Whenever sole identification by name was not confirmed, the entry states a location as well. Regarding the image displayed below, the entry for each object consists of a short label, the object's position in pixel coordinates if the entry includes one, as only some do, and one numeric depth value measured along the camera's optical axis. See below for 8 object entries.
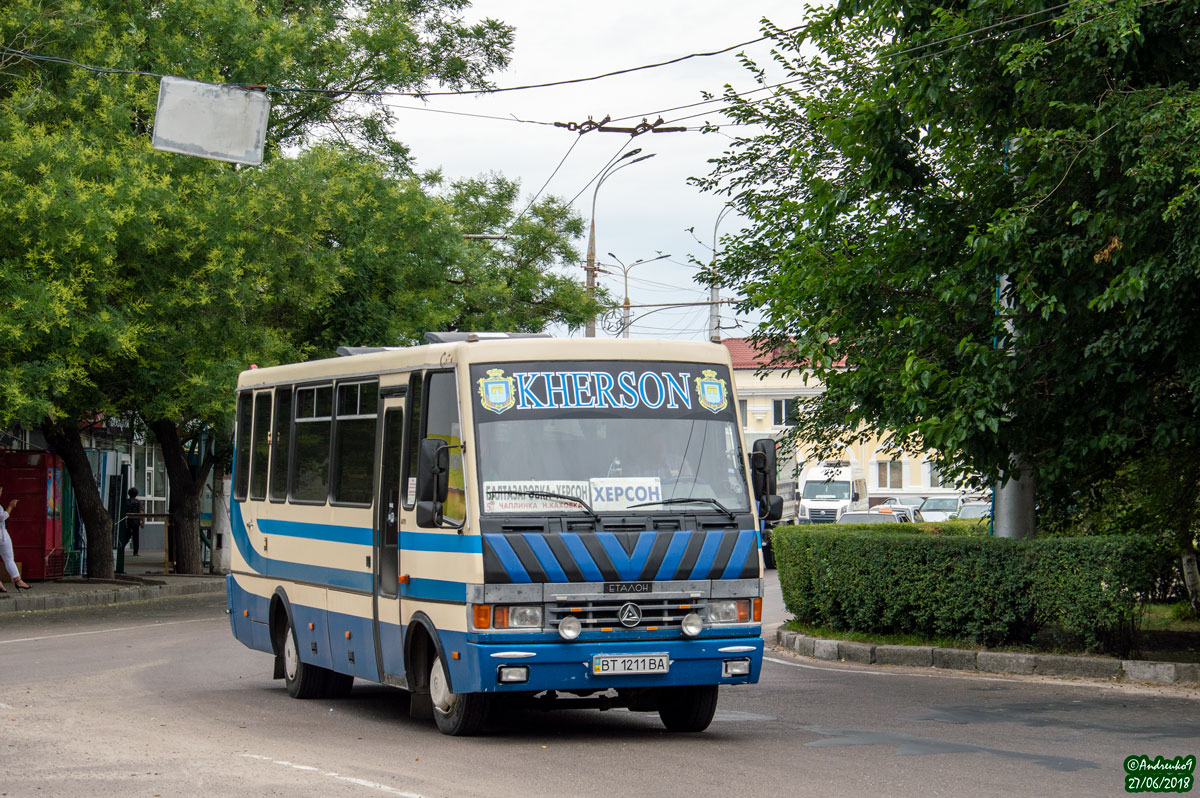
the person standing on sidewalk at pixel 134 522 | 39.62
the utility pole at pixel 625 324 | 42.41
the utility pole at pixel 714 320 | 40.77
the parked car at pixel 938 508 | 52.81
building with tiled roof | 81.81
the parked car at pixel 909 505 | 51.97
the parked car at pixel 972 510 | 44.31
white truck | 50.81
